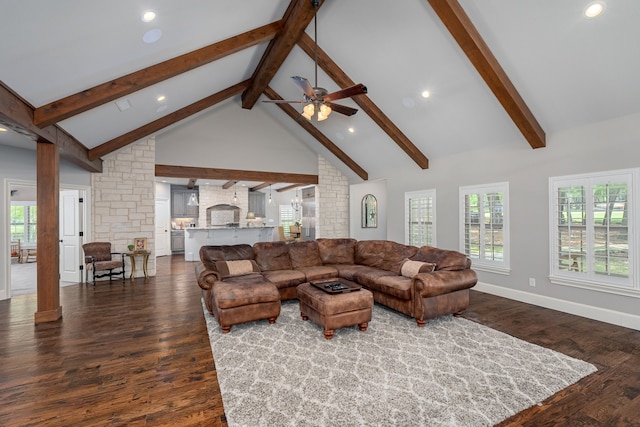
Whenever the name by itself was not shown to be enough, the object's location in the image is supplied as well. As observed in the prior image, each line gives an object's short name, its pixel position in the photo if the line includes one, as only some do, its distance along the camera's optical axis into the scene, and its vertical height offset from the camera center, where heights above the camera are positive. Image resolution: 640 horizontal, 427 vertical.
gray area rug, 2.09 -1.42
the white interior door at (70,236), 6.35 -0.47
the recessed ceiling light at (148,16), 2.90 +1.99
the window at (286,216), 14.51 -0.13
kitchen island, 9.49 -0.76
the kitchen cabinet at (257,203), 13.35 +0.49
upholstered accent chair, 5.92 -0.94
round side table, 6.45 -0.99
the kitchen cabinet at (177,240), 11.55 -1.03
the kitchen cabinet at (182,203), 11.80 +0.45
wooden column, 4.00 -0.24
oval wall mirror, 9.34 +0.06
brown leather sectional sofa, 3.69 -0.94
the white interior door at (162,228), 10.79 -0.52
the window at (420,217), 6.55 -0.10
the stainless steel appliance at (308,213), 11.48 +0.01
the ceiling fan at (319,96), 3.61 +1.51
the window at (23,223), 10.05 -0.28
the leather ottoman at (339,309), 3.33 -1.11
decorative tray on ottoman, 3.59 -0.94
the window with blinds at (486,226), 5.14 -0.24
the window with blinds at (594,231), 3.71 -0.26
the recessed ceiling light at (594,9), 2.90 +2.03
